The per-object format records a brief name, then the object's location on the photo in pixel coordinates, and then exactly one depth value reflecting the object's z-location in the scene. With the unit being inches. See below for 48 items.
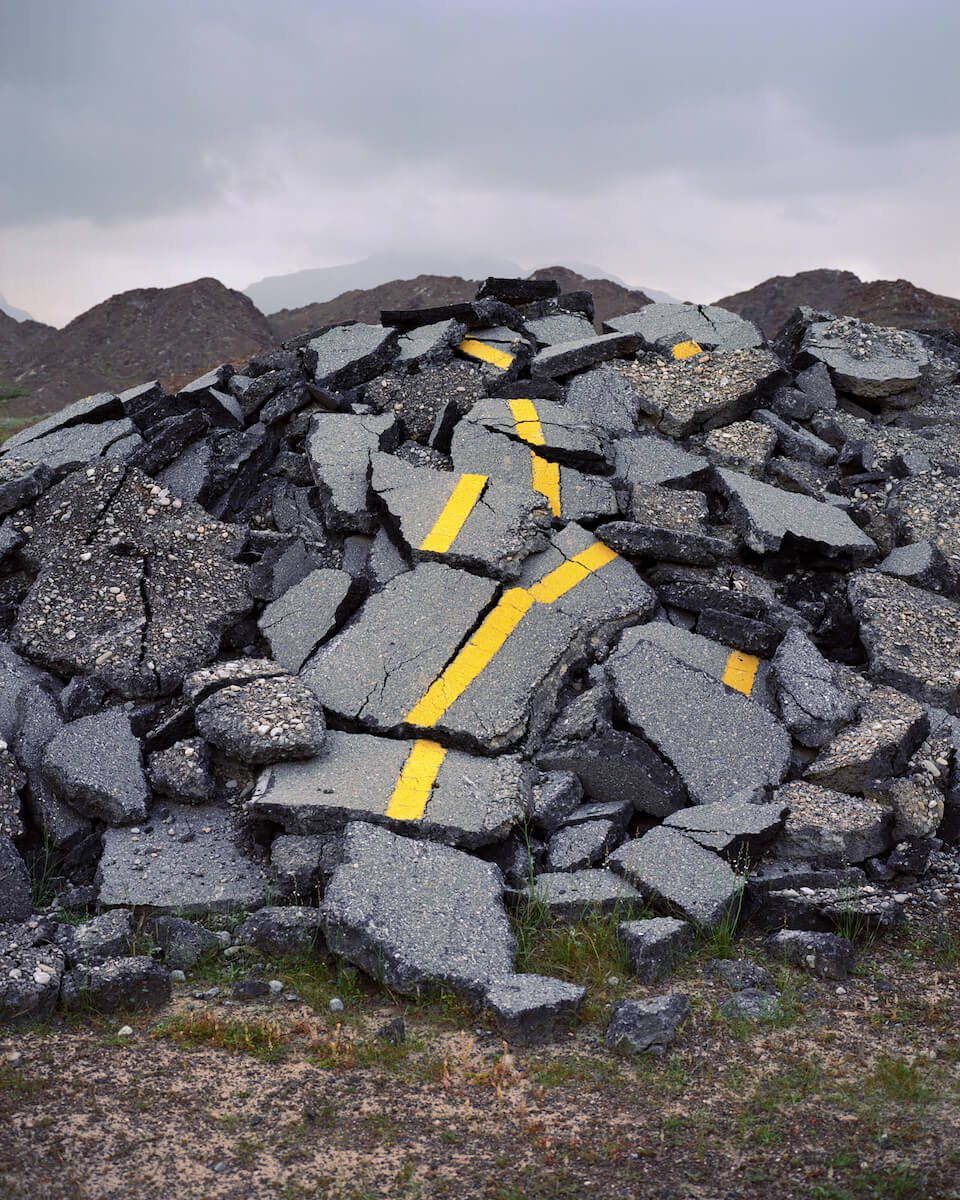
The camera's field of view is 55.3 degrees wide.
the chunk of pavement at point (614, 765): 201.6
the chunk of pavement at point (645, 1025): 142.6
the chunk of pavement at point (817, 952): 164.2
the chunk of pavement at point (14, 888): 172.2
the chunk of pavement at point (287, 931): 165.6
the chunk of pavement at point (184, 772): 197.6
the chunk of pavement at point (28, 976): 148.3
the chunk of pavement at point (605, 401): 303.6
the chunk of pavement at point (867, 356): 341.4
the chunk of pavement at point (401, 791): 186.7
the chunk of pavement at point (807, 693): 213.5
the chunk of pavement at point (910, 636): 231.0
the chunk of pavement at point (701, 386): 306.5
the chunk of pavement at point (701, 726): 206.5
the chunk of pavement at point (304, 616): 231.6
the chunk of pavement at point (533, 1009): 144.9
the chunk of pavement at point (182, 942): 166.2
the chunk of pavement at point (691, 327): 358.9
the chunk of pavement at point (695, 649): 228.4
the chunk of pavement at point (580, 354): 319.0
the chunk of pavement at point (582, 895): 173.9
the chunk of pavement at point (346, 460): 259.9
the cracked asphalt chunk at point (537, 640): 211.0
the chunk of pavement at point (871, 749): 203.2
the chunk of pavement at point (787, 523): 259.1
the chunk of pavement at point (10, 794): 187.2
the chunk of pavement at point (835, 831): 188.6
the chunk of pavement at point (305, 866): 177.3
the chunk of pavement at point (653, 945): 161.8
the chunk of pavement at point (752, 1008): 150.9
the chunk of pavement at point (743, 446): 291.6
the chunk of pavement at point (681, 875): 172.6
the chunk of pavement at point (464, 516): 242.8
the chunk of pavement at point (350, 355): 322.0
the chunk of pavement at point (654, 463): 280.8
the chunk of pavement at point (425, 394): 300.2
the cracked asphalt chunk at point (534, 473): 266.2
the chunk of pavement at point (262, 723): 194.9
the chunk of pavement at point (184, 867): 177.6
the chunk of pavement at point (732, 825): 184.9
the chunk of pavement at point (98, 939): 159.9
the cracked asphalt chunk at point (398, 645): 215.5
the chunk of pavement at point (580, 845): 186.5
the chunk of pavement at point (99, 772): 192.7
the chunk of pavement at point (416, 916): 154.7
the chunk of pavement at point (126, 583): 227.0
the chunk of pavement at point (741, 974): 160.2
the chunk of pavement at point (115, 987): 151.5
